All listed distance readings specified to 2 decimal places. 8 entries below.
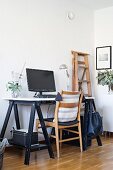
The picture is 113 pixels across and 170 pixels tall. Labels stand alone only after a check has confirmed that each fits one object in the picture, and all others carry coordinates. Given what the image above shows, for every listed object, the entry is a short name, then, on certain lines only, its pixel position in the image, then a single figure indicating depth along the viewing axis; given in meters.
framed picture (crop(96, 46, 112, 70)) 5.16
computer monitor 3.97
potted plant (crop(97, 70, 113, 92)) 4.82
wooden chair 3.69
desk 3.34
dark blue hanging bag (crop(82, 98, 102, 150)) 4.08
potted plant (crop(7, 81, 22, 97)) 3.80
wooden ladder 4.93
